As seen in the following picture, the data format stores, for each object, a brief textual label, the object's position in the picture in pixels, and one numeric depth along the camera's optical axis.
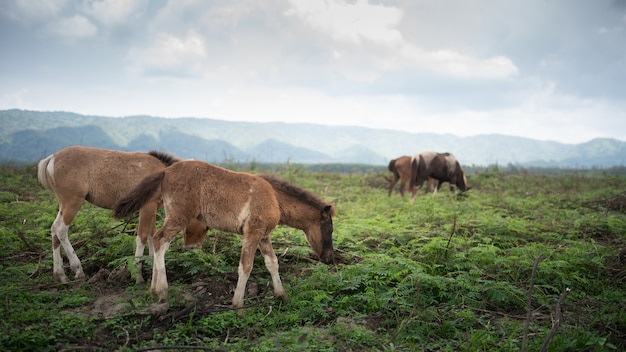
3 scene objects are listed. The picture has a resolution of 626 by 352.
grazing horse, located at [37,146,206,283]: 5.98
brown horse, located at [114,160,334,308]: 5.18
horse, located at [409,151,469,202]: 17.24
